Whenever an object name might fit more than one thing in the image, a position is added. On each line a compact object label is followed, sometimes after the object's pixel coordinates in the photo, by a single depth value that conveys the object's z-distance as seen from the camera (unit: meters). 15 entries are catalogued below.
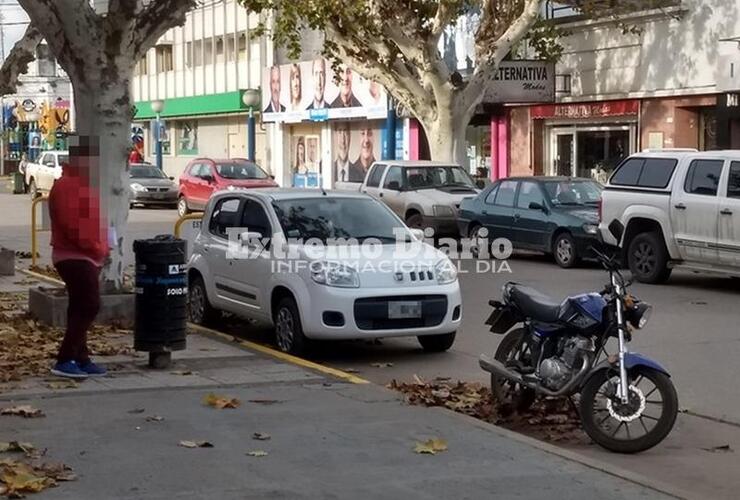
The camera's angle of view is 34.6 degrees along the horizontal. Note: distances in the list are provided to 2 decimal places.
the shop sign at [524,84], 29.69
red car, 33.41
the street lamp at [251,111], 42.68
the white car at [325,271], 11.12
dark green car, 19.95
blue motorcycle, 7.84
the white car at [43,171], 43.00
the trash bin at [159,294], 9.98
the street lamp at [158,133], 47.88
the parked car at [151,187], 38.59
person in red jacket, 9.66
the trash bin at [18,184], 49.75
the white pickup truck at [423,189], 23.47
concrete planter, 12.29
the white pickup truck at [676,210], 16.17
